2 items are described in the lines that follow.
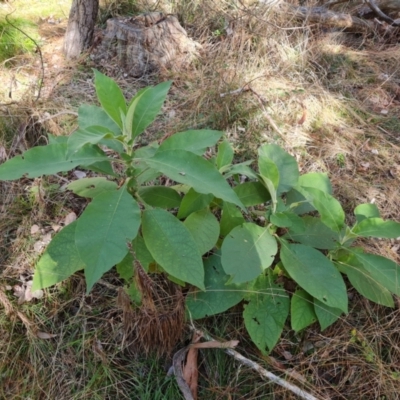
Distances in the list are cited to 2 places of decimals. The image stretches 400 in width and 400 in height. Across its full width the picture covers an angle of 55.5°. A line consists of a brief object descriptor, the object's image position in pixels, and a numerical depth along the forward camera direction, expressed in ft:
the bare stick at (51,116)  7.51
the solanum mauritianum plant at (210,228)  4.25
